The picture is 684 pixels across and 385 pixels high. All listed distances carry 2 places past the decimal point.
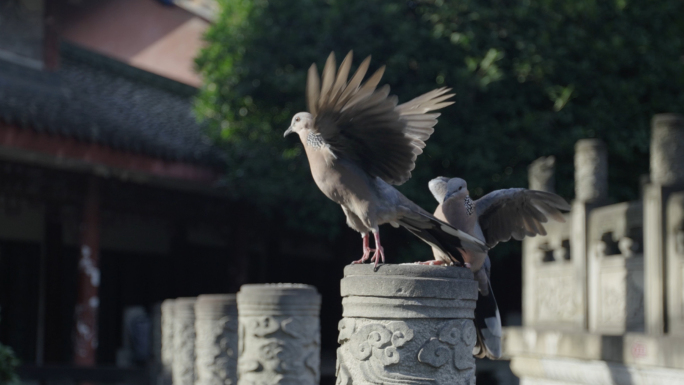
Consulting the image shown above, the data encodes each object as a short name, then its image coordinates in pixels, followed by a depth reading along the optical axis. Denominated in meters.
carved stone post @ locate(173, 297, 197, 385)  6.77
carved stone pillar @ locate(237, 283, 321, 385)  4.84
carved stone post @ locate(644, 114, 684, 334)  5.41
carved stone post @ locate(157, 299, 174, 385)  7.39
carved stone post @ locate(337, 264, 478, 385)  2.92
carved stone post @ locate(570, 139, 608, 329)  6.44
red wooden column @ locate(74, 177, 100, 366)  9.48
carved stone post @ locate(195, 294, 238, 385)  5.98
